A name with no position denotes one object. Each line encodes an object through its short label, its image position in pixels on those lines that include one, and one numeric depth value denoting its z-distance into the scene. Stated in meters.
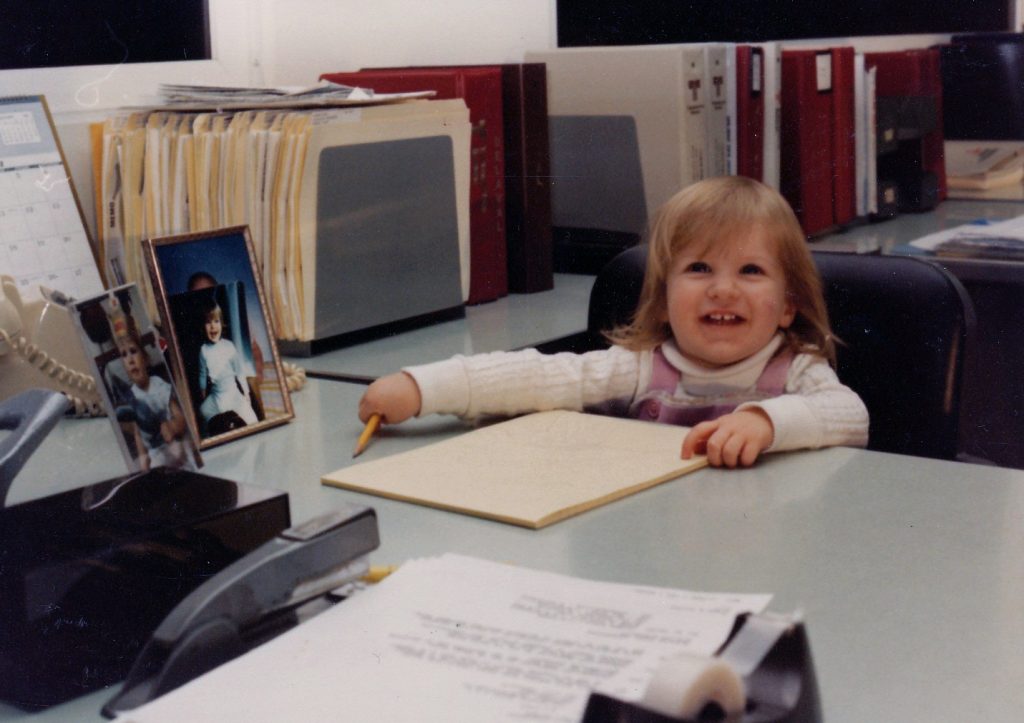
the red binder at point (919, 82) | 2.98
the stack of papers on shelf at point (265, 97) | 1.66
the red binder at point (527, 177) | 2.05
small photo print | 1.06
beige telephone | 1.32
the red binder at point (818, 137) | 2.50
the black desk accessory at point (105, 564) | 0.72
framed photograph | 1.25
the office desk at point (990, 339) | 2.22
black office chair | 1.36
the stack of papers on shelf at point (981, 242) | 2.20
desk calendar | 1.58
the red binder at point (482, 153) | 1.97
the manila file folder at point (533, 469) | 1.01
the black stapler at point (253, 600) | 0.66
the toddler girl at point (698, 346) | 1.35
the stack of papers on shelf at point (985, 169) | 3.13
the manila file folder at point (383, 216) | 1.63
